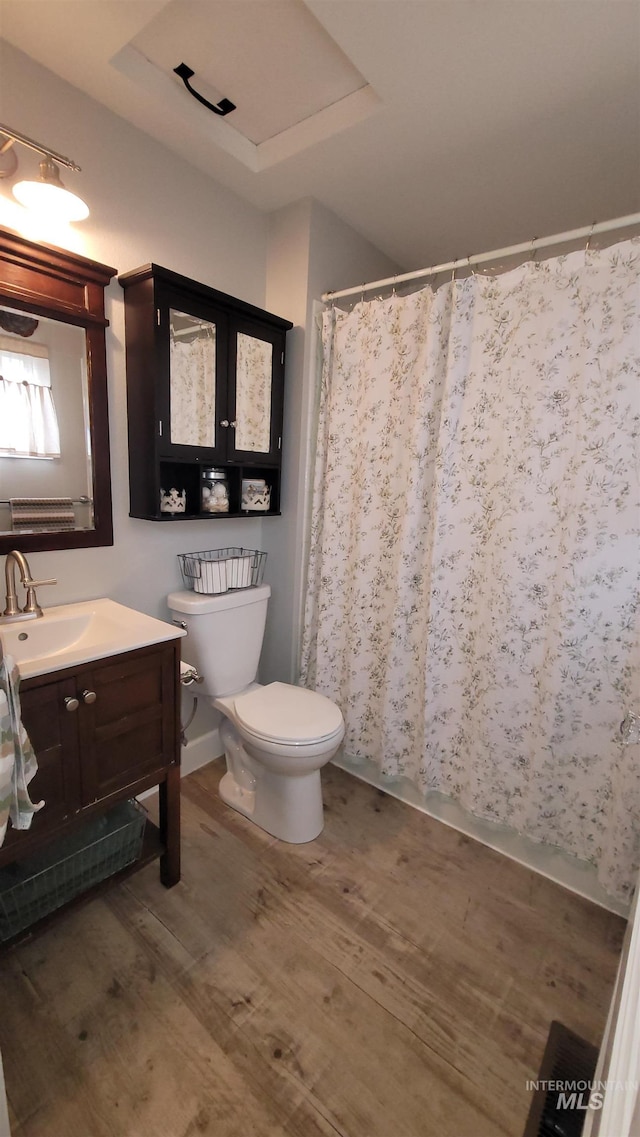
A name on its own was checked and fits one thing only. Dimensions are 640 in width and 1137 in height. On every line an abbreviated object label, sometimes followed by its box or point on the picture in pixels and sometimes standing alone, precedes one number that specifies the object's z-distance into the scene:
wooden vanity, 1.10
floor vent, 0.96
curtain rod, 1.22
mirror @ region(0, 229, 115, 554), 1.32
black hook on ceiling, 1.32
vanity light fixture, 1.16
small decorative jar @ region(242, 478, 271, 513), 1.94
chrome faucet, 1.27
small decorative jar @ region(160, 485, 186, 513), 1.65
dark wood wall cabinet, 1.51
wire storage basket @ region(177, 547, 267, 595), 1.76
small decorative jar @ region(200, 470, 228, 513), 1.79
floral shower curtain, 1.34
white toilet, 1.56
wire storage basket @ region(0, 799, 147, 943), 1.19
